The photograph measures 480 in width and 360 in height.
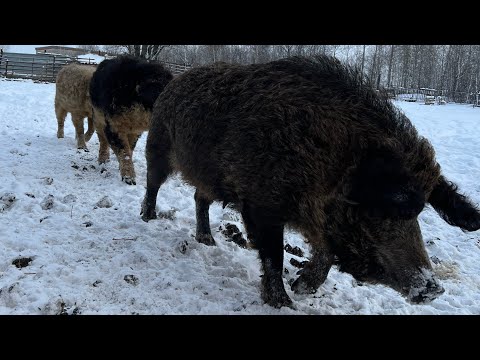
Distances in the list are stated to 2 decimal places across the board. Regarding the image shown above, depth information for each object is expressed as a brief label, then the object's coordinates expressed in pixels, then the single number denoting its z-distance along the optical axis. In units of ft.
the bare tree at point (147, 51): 76.61
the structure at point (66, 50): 168.00
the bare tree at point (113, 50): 129.54
